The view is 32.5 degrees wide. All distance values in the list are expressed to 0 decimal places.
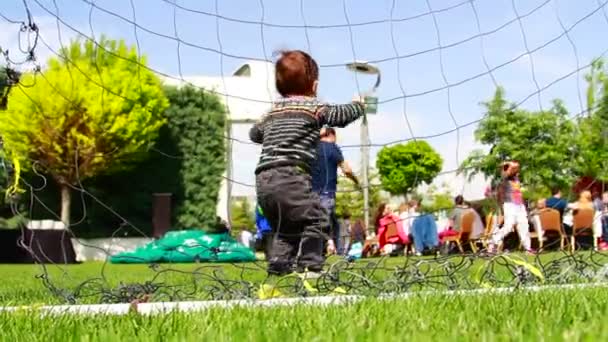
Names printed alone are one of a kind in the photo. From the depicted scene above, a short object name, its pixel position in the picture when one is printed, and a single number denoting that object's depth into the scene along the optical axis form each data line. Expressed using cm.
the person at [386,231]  1407
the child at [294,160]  523
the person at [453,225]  1831
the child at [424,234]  1705
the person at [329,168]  671
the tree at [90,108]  677
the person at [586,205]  1448
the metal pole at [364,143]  530
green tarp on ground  1496
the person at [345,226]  966
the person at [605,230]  1348
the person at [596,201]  1390
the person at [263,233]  619
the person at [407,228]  1747
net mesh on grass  492
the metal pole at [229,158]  571
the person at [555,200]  958
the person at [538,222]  1228
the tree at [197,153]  873
